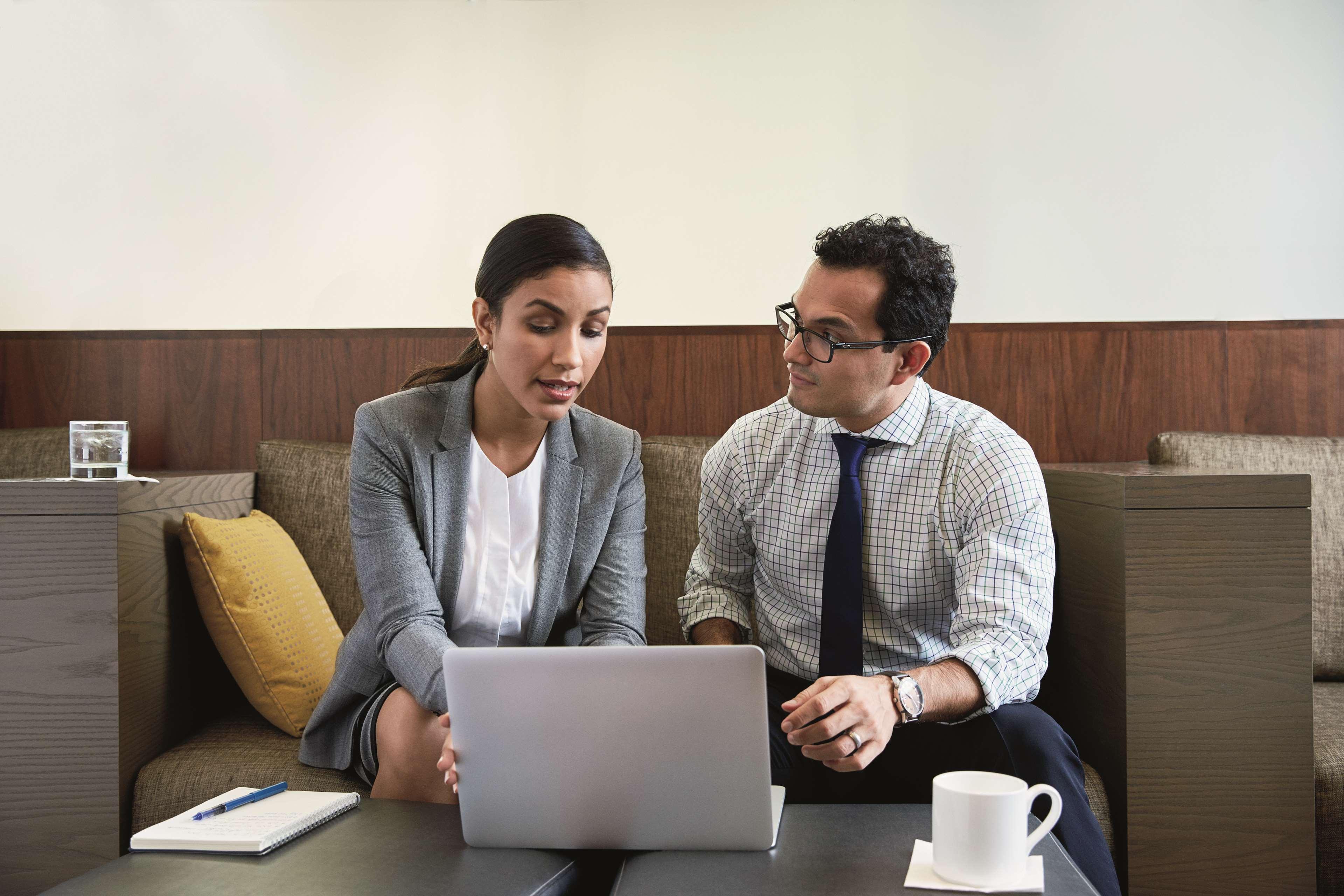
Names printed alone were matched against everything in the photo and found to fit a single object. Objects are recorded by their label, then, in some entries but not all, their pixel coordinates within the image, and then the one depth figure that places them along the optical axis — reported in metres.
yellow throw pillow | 1.74
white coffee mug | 0.86
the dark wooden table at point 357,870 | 0.93
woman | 1.43
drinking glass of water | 1.82
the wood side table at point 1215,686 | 1.53
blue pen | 1.10
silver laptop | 0.92
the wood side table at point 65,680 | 1.56
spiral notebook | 1.01
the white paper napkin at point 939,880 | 0.86
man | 1.38
